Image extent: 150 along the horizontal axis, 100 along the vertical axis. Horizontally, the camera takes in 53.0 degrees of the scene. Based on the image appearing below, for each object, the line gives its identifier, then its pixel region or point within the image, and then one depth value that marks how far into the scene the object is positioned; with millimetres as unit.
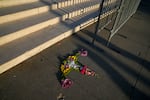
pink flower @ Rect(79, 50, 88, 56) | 3818
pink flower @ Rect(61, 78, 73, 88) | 2873
